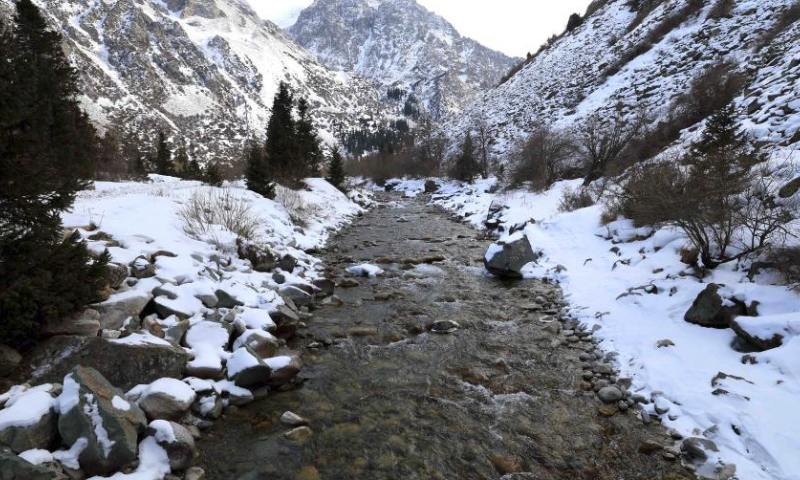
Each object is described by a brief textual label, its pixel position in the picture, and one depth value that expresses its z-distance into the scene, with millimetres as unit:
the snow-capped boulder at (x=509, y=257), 11727
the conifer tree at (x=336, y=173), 31219
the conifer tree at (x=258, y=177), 19088
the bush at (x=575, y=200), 17172
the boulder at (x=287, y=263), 11211
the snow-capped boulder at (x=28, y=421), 3668
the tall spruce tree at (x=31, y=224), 4277
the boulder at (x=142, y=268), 7219
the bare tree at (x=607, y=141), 21203
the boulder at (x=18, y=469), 3258
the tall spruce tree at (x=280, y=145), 26344
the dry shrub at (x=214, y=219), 10711
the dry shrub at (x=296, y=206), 18275
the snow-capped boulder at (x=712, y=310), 6359
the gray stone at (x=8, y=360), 4457
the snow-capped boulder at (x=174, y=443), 4266
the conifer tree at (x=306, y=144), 28578
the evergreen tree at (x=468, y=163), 41844
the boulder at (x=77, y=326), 5035
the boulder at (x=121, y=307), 5707
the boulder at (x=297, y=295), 9375
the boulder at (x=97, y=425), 3809
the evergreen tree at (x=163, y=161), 41594
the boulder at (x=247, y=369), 5802
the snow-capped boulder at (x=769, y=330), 5426
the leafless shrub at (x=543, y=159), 26703
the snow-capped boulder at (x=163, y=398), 4660
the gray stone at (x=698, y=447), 4465
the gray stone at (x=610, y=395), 5762
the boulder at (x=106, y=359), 4703
